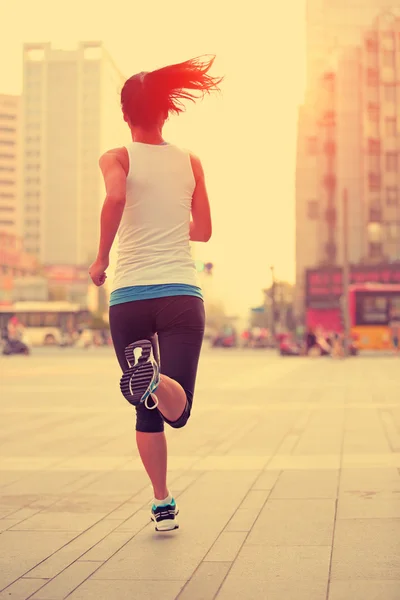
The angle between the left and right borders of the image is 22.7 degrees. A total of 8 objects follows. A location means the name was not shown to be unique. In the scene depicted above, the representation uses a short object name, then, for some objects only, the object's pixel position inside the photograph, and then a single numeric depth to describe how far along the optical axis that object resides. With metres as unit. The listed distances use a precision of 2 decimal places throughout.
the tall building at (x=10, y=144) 182.88
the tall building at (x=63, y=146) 176.88
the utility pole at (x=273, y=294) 62.33
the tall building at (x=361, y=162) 75.62
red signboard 44.44
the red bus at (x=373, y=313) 39.69
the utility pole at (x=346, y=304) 37.19
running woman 4.12
